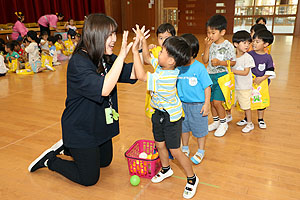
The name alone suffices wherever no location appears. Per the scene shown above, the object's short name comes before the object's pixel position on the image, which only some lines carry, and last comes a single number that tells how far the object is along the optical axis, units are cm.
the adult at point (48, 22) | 852
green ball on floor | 187
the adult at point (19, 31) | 794
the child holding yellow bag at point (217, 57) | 240
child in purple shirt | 266
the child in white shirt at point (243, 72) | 250
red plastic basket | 192
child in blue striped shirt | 159
